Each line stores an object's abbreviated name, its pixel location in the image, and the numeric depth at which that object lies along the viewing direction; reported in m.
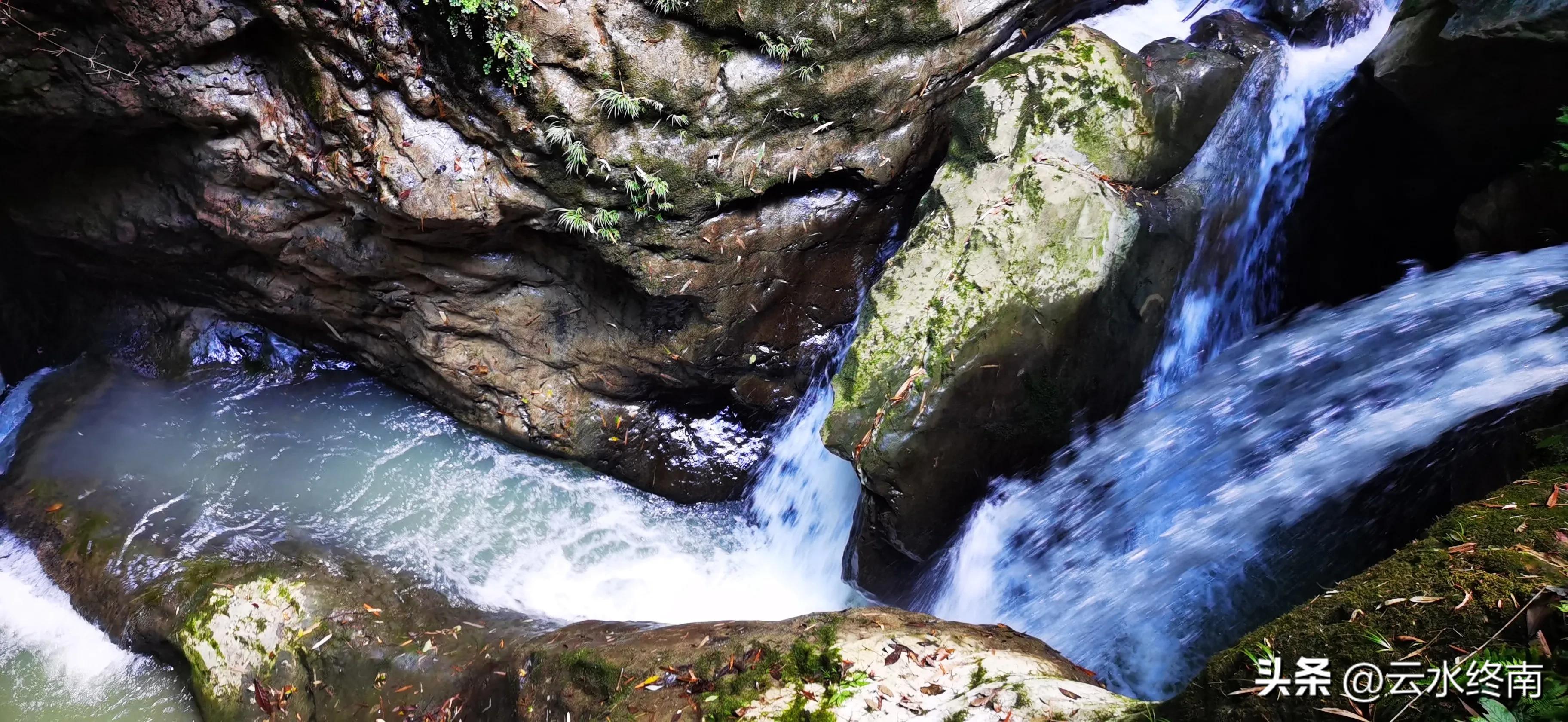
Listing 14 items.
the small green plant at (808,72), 5.39
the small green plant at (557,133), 5.25
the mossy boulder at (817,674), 3.26
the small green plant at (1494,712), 1.77
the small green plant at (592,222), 5.60
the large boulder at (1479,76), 4.15
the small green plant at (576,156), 5.32
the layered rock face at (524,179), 5.07
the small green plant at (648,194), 5.53
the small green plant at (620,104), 5.24
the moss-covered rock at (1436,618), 1.91
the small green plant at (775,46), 5.30
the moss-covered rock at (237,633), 4.84
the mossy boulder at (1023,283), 4.94
